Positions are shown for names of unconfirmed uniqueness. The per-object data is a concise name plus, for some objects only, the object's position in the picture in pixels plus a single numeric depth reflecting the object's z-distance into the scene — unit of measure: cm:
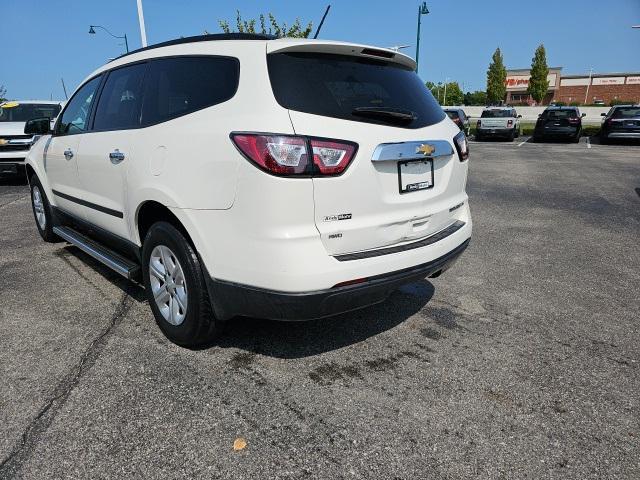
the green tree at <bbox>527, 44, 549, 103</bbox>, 6881
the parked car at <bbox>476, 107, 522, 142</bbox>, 2202
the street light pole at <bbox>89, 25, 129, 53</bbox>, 2717
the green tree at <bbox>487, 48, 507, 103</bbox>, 7100
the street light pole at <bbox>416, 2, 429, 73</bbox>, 2430
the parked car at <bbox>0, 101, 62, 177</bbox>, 999
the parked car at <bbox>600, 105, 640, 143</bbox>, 1836
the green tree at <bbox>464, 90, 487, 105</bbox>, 9700
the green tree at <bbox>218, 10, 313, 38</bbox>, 2340
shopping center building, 7069
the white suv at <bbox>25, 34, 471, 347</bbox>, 230
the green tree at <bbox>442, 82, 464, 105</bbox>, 9688
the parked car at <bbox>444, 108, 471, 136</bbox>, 1919
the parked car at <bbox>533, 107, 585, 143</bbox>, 2053
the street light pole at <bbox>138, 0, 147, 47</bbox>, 1698
